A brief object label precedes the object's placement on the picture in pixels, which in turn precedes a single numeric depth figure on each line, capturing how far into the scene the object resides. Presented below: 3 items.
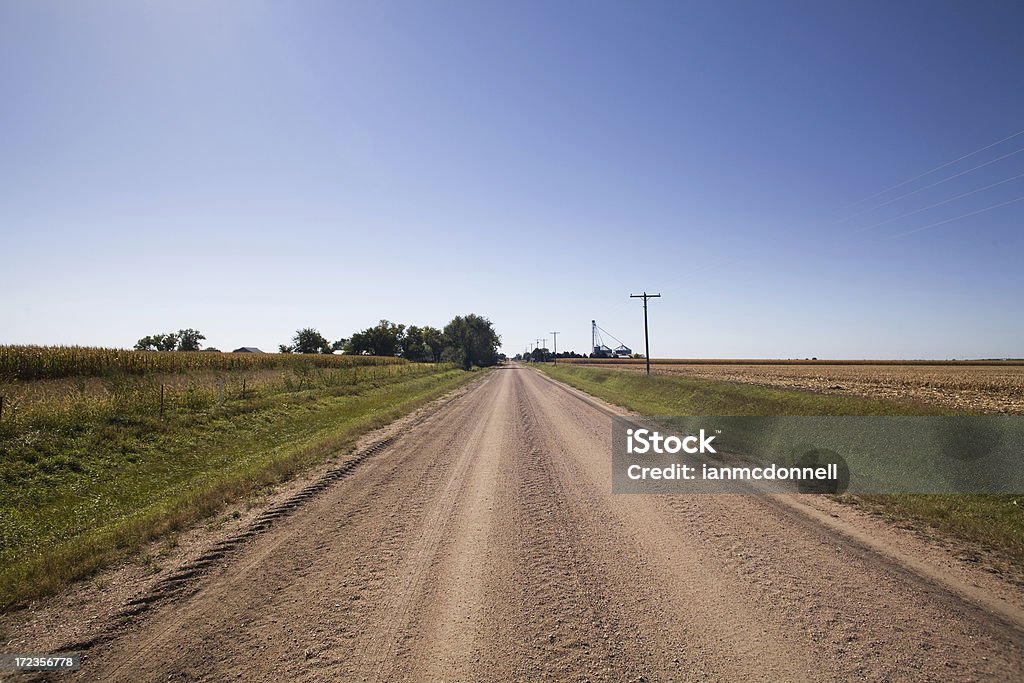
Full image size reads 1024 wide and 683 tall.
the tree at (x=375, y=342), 134.38
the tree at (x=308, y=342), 127.00
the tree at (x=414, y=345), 142.62
